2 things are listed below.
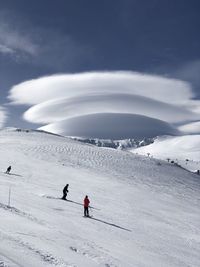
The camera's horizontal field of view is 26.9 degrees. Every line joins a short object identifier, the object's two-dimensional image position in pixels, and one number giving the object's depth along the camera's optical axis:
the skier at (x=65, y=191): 33.53
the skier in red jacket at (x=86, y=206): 27.28
